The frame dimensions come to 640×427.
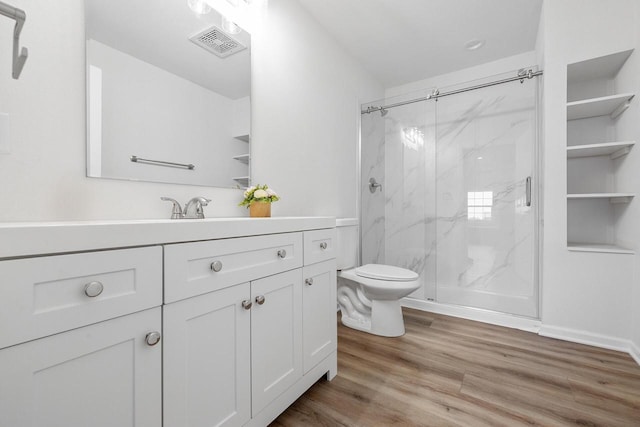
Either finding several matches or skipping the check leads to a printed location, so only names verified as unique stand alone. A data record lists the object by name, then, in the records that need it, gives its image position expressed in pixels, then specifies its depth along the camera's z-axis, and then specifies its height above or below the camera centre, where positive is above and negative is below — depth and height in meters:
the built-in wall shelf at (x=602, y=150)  1.88 +0.45
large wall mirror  1.13 +0.57
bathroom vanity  0.57 -0.29
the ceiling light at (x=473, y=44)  2.55 +1.53
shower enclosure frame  2.21 -0.17
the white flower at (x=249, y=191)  1.56 +0.12
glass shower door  2.47 +0.13
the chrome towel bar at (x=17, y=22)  0.67 +0.46
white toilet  2.03 -0.57
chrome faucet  1.29 +0.02
